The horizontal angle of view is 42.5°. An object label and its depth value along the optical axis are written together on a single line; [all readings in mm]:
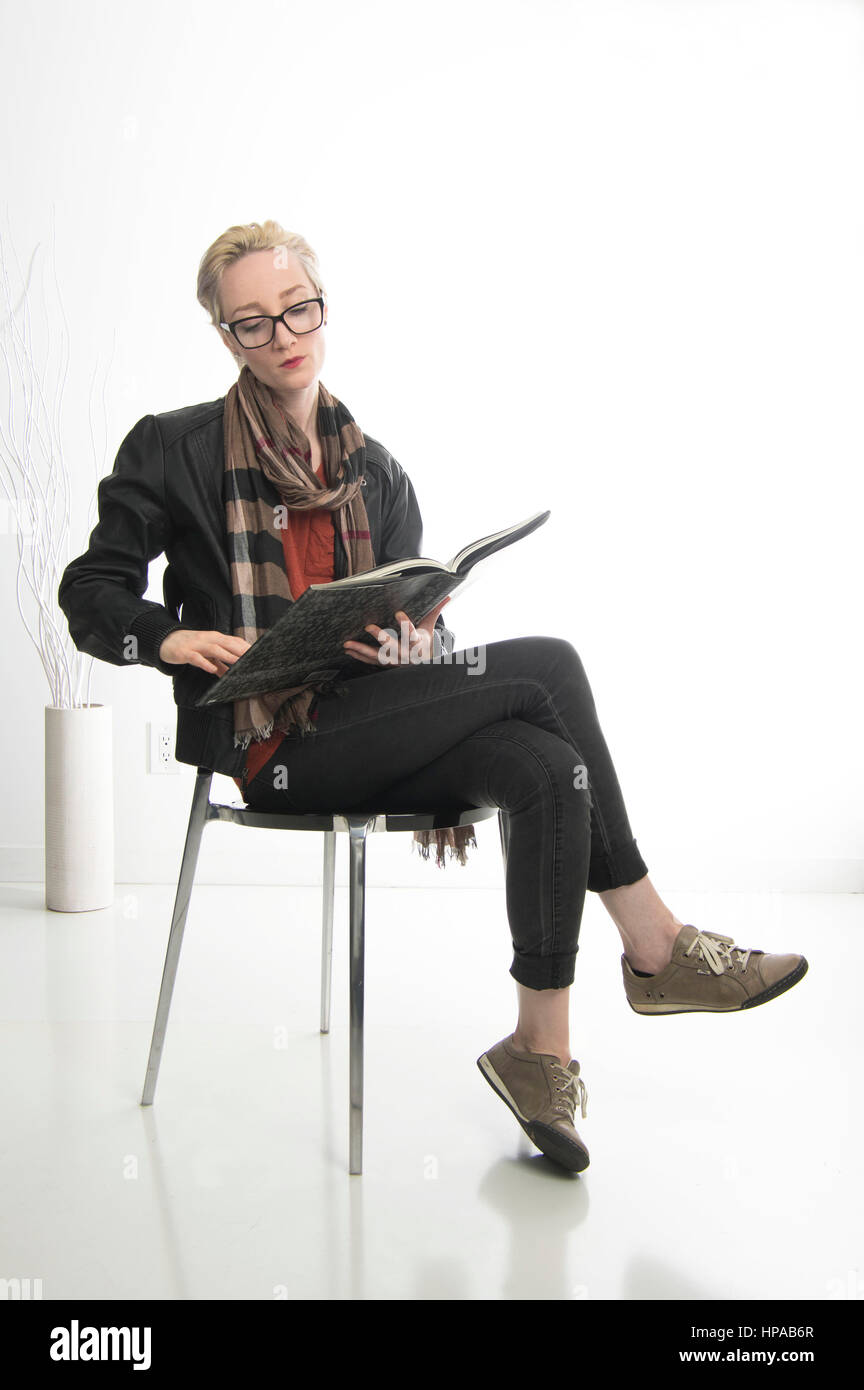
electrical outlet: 2775
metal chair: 1257
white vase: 2506
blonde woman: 1249
